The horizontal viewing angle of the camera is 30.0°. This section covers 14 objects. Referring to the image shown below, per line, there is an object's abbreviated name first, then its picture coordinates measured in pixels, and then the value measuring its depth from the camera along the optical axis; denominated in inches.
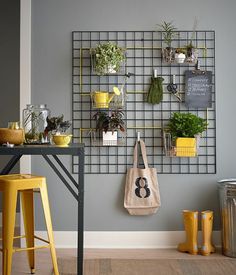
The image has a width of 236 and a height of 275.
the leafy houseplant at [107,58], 149.9
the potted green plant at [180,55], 153.7
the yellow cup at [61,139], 116.8
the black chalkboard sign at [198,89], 158.2
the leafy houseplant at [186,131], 148.6
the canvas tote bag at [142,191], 155.9
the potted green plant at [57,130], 116.9
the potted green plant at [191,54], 154.6
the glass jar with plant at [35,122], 120.9
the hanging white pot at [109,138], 153.5
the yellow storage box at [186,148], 149.6
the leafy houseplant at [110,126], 152.8
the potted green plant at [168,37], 154.6
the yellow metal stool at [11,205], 107.4
